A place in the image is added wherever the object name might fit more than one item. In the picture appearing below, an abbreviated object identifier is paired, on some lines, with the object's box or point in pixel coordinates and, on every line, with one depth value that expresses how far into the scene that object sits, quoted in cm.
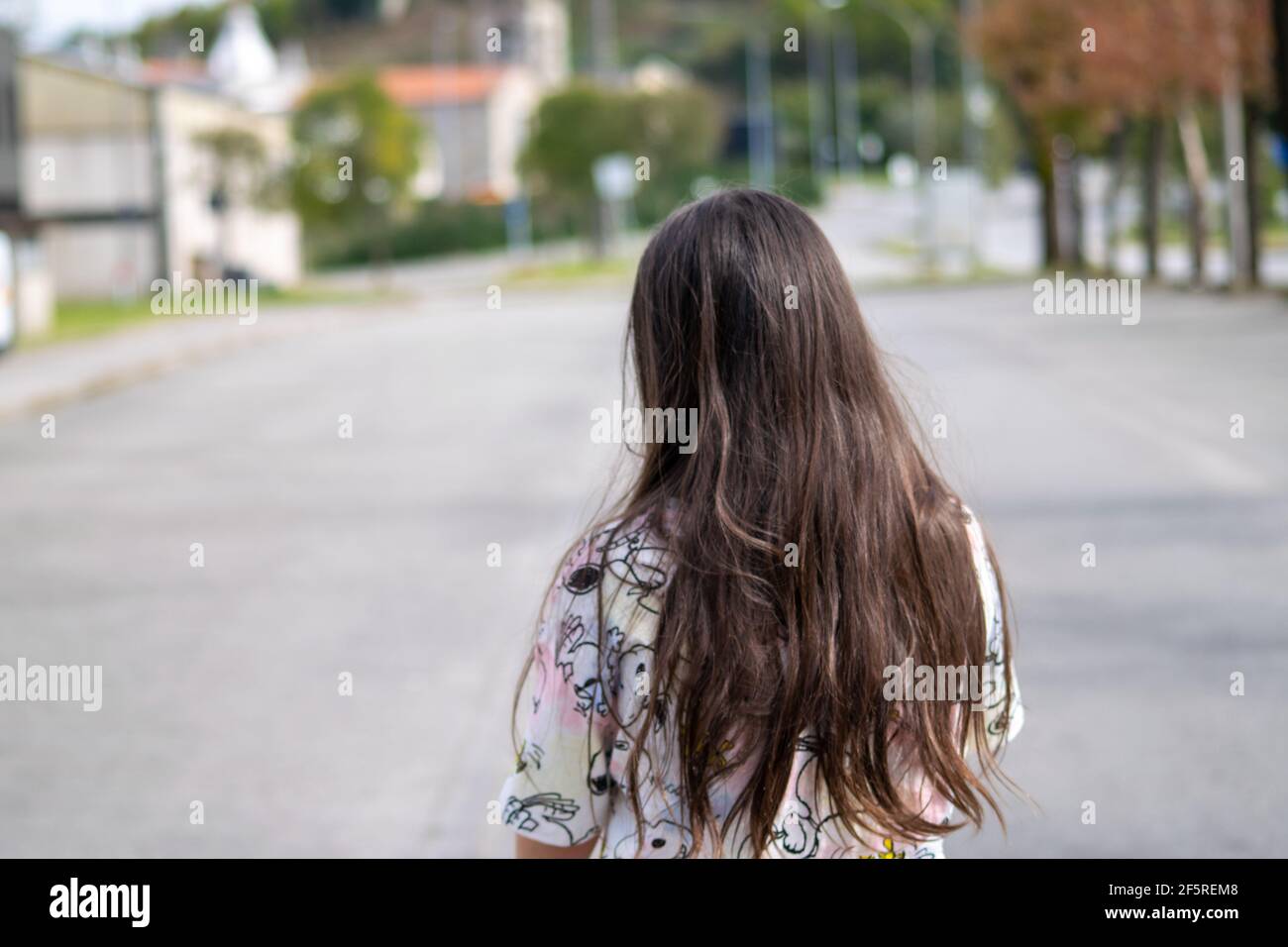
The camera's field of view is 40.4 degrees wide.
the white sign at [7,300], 2578
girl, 201
